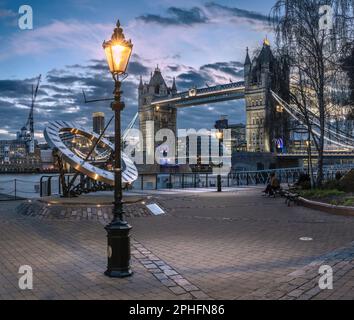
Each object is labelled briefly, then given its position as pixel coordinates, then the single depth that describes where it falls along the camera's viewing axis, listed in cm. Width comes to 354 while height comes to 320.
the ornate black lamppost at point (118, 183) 593
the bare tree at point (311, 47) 1692
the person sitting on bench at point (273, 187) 1975
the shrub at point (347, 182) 1659
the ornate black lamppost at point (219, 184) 2389
